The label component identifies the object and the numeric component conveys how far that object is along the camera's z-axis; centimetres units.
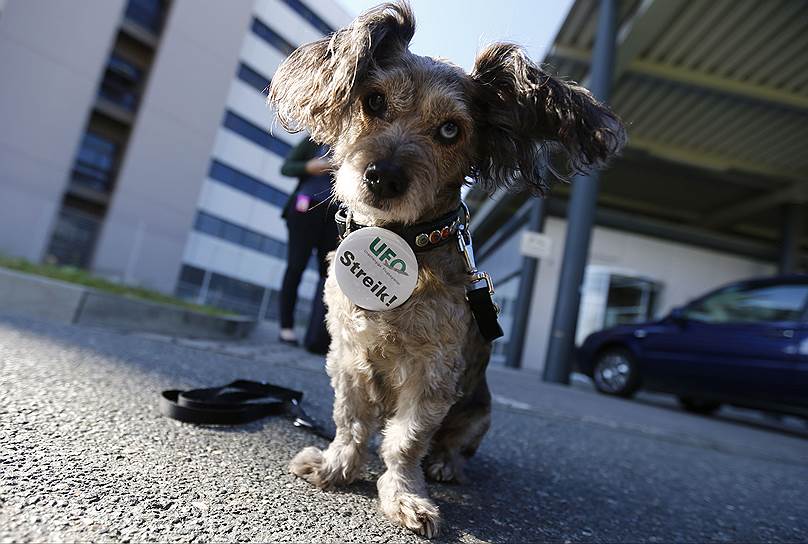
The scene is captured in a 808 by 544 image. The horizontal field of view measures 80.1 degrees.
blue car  585
